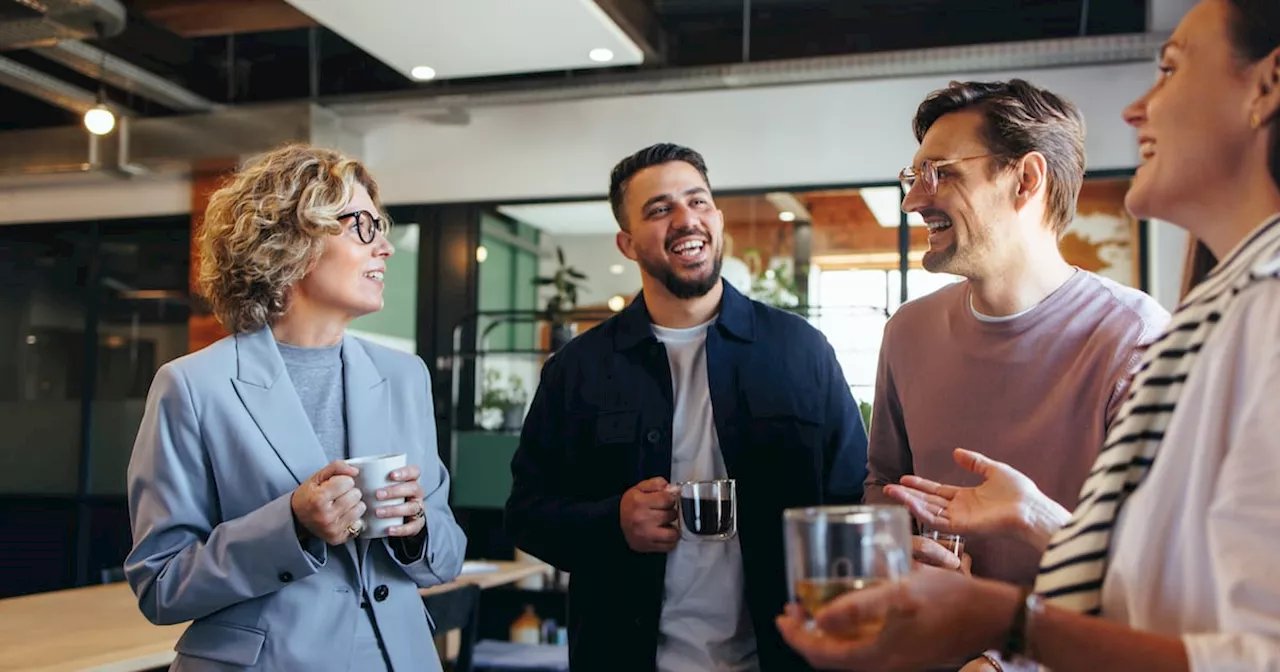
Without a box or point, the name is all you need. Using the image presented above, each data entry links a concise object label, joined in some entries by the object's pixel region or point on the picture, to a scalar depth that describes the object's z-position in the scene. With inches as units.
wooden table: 101.9
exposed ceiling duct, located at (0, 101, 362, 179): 243.4
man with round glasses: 70.1
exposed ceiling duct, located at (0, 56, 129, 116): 220.2
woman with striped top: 37.0
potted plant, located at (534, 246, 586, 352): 250.5
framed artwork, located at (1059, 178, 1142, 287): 222.4
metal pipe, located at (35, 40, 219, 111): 219.0
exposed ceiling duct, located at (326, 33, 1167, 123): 203.8
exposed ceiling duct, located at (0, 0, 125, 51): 181.9
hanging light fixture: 222.5
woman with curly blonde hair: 75.9
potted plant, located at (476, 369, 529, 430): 246.2
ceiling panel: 173.5
